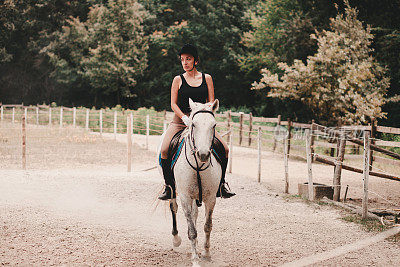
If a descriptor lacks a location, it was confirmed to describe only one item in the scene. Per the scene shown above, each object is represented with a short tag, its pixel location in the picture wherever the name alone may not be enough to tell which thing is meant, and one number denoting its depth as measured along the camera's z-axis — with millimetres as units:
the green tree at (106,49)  78312
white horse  8273
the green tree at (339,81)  33281
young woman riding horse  9836
